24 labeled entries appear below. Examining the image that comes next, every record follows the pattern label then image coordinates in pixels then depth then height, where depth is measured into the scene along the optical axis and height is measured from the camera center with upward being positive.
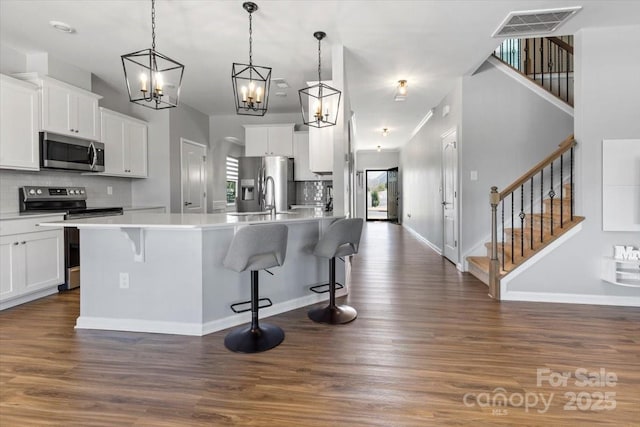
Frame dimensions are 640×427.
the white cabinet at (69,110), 3.88 +1.15
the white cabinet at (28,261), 3.31 -0.56
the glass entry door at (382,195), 12.99 +0.40
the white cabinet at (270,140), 6.43 +1.21
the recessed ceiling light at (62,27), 3.27 +1.73
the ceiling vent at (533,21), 3.06 +1.70
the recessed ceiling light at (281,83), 4.87 +1.76
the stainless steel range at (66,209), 3.89 -0.04
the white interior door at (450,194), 5.20 +0.16
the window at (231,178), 7.82 +0.62
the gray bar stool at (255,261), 2.47 -0.41
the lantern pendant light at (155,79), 2.38 +1.75
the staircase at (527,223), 3.59 -0.22
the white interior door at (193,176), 6.11 +0.54
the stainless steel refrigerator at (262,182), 6.22 +0.43
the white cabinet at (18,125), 3.45 +0.85
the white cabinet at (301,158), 6.39 +0.87
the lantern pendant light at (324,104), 3.28 +1.09
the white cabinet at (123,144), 4.80 +0.91
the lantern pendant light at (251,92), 2.77 +0.91
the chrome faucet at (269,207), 3.67 -0.01
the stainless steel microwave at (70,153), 3.85 +0.63
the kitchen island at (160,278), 2.77 -0.60
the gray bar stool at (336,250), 3.02 -0.40
